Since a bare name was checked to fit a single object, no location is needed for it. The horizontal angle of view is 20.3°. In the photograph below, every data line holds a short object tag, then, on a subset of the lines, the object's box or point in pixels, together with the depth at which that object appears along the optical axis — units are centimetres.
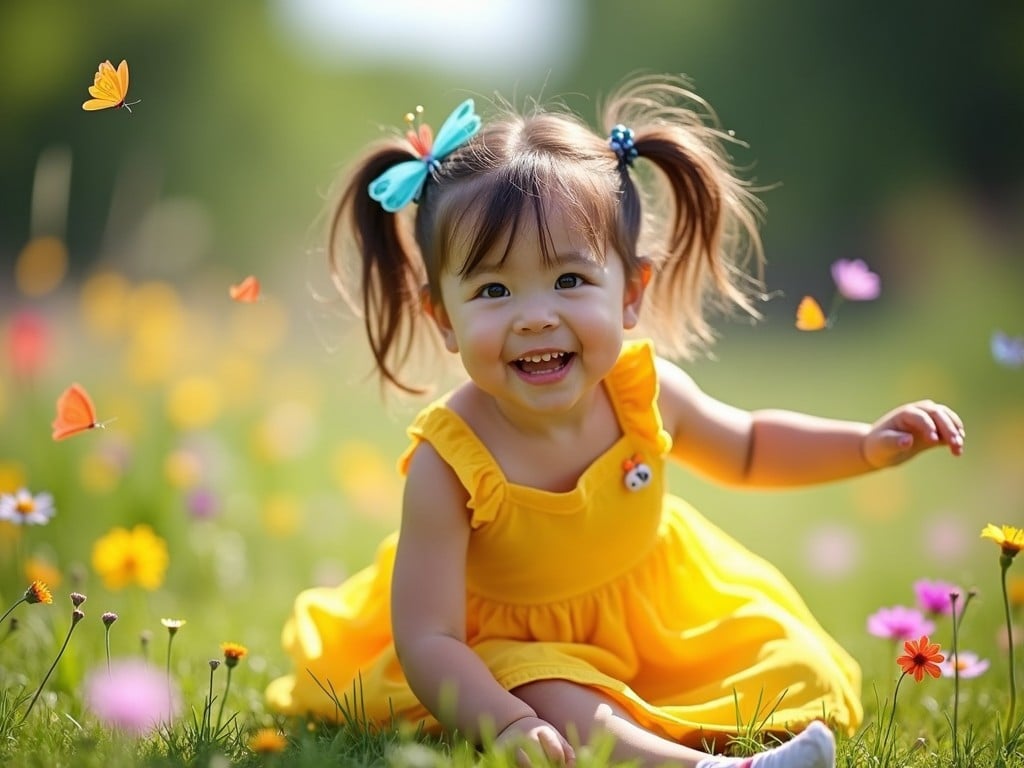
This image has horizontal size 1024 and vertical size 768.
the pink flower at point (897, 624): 177
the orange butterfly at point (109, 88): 160
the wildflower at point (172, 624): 165
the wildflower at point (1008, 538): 162
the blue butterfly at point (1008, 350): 172
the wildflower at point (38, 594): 162
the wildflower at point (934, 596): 176
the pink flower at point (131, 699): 159
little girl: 170
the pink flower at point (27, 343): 218
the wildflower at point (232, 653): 165
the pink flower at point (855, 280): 176
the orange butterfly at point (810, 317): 174
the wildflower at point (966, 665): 170
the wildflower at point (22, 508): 175
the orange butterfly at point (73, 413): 169
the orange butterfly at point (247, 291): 176
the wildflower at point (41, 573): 195
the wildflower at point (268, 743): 157
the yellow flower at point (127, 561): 189
